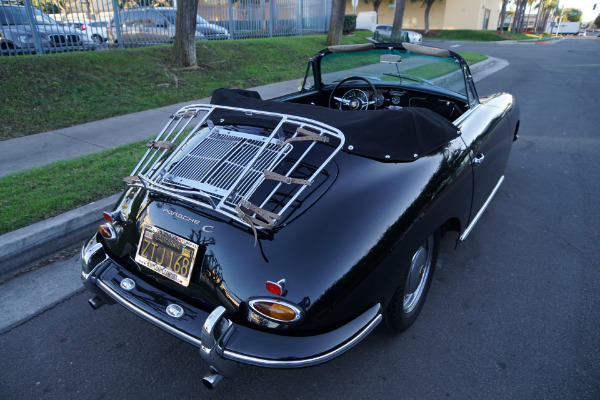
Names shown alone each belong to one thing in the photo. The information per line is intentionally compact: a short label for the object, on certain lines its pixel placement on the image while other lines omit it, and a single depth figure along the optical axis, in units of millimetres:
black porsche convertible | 1783
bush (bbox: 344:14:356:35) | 21359
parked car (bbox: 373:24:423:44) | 24331
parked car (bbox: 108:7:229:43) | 10250
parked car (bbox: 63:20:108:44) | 9422
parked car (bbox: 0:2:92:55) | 8141
